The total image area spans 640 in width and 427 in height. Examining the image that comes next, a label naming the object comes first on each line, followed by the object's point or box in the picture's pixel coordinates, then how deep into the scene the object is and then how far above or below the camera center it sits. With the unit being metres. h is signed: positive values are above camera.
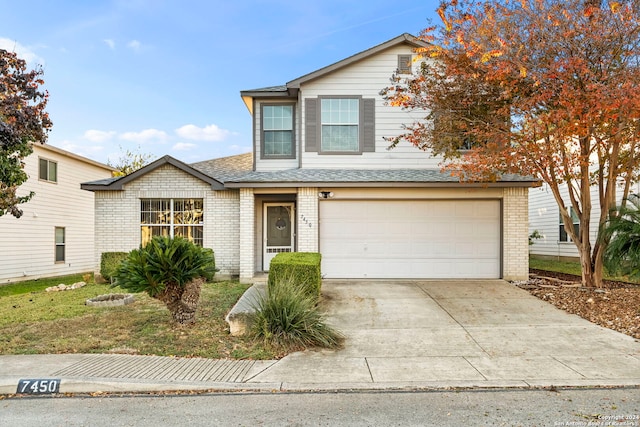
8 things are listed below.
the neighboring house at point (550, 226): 18.41 -0.53
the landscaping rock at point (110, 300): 9.12 -1.90
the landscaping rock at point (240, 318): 6.89 -1.69
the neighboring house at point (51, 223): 16.62 -0.36
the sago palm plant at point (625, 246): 8.84 -0.67
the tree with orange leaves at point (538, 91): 8.53 +2.78
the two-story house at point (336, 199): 12.02 +0.47
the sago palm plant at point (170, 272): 6.82 -0.95
